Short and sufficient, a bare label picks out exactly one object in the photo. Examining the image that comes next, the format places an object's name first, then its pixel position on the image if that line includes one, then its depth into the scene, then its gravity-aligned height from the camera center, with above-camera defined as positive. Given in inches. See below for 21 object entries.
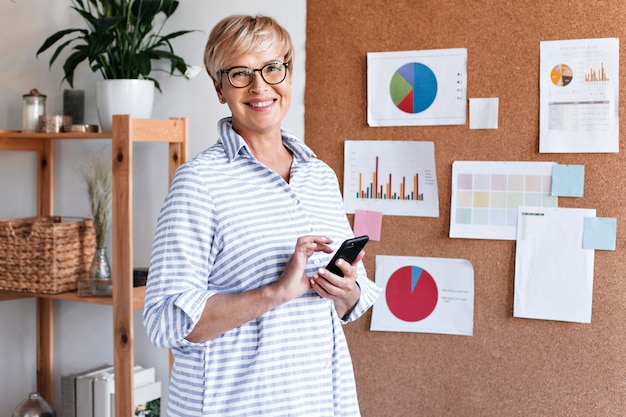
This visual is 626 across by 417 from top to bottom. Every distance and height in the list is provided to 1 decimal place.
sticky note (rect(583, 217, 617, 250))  77.6 -3.9
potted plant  91.4 +17.7
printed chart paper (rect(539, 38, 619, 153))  77.7 +10.8
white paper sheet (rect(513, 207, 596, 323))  78.8 -7.7
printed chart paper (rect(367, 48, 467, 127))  83.5 +12.6
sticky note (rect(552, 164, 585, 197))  78.7 +1.7
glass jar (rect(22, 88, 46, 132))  98.3 +11.1
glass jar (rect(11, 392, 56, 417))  97.8 -28.6
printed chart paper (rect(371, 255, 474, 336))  84.0 -11.7
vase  92.3 -9.7
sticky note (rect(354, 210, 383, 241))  87.5 -3.3
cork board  78.3 -2.9
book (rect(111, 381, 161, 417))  92.6 -26.4
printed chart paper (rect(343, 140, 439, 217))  85.4 +2.1
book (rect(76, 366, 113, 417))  97.1 -26.7
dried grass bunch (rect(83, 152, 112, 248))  95.0 +0.4
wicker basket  92.5 -7.7
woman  50.4 -5.4
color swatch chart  80.7 +0.1
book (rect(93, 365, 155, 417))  95.6 -25.5
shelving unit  86.2 -5.2
